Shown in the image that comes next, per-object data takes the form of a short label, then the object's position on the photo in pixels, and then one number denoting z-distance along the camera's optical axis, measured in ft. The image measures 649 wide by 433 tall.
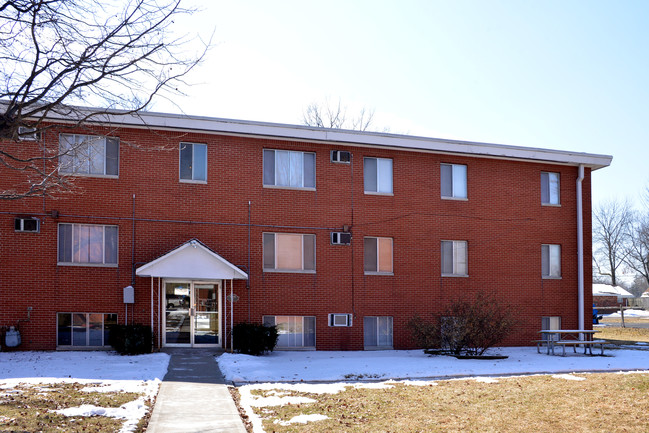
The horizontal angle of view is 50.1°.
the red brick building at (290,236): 62.85
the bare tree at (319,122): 141.18
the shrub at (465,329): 64.44
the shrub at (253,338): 62.64
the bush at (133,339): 59.11
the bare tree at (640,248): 215.51
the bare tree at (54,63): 31.60
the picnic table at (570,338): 68.39
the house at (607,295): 214.48
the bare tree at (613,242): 255.91
